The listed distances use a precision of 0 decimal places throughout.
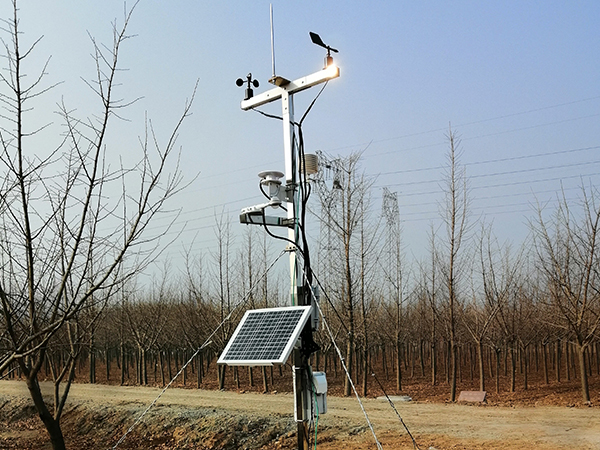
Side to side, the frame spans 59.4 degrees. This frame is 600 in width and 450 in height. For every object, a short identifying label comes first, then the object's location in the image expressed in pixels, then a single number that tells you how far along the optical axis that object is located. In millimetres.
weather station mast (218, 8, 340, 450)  4086
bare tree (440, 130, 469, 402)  13969
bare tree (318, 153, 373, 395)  14910
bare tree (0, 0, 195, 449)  3398
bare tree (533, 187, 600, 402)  12492
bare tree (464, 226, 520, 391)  15008
